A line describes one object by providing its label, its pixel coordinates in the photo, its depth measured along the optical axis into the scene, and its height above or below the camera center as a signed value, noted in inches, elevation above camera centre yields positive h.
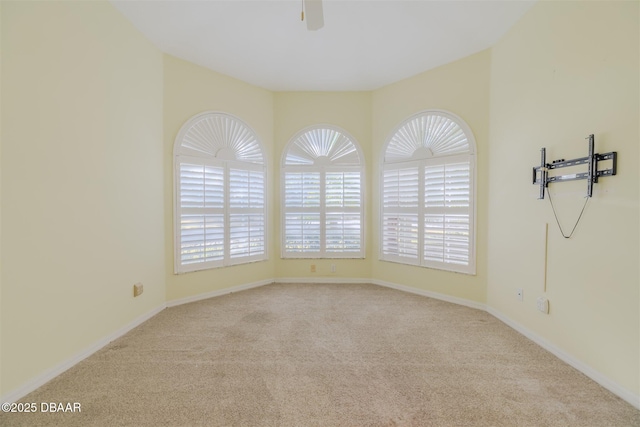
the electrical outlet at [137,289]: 107.7 -30.6
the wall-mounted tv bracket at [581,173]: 71.3 +12.9
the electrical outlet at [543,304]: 91.4 -30.0
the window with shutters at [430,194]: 129.0 +9.1
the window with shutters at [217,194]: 130.8 +8.4
